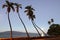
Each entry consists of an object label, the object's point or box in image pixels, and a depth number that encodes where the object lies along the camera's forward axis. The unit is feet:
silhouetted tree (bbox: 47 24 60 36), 83.16
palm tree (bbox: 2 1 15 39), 59.72
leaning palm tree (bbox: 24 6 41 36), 73.34
